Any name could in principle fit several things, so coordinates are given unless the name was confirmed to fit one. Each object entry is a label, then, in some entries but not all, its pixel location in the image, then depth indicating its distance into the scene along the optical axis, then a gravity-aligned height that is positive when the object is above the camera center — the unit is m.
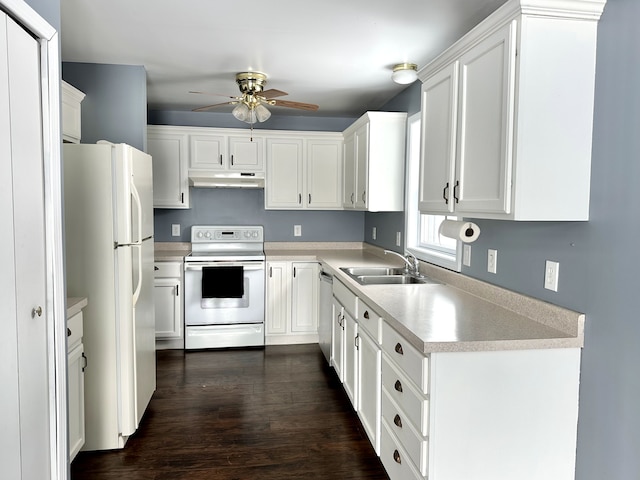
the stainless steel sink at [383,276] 2.94 -0.41
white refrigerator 2.35 -0.32
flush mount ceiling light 3.05 +1.00
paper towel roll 2.15 -0.06
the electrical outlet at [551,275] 1.77 -0.23
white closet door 1.33 -0.17
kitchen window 3.21 -0.03
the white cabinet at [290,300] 4.27 -0.82
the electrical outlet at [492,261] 2.22 -0.22
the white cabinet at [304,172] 4.49 +0.45
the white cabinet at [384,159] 3.48 +0.45
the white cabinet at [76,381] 2.13 -0.84
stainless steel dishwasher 3.51 -0.80
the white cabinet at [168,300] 4.08 -0.80
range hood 4.27 +0.34
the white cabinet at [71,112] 2.63 +0.63
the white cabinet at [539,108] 1.54 +0.40
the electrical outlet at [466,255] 2.49 -0.21
